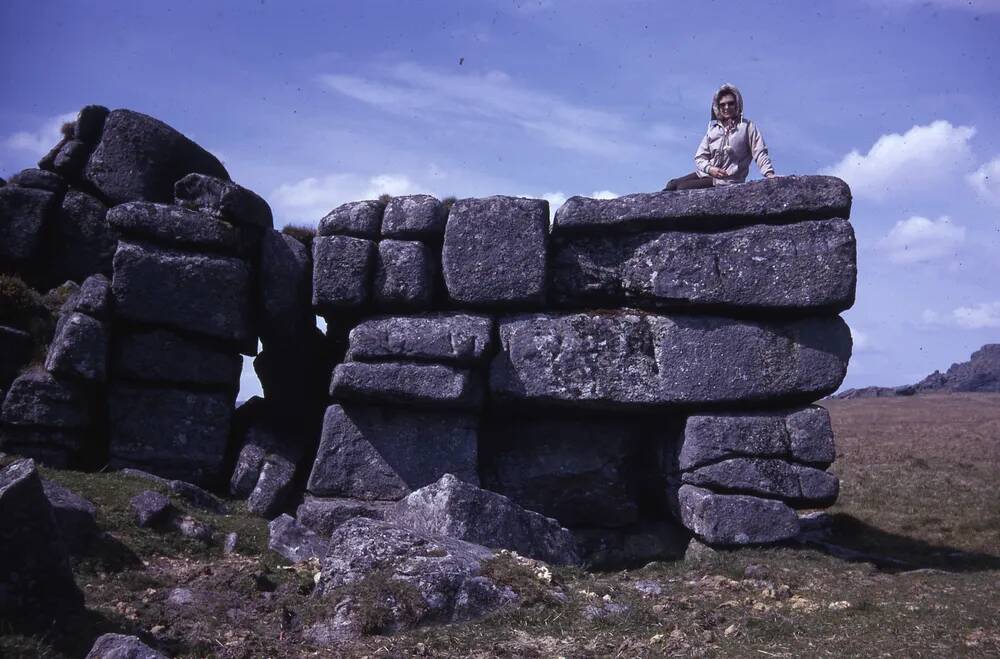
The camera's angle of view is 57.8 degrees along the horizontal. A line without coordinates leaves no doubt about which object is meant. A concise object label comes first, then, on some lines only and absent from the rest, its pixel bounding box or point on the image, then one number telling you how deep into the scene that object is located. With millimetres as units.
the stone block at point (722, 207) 13641
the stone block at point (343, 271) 14375
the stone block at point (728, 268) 13477
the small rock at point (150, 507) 11211
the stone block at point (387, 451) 14133
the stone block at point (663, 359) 13664
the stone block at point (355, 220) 14672
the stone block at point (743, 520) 13109
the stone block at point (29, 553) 7305
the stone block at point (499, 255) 14086
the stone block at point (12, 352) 14336
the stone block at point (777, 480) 13383
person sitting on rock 14812
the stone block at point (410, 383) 13789
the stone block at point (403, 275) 14281
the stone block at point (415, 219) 14508
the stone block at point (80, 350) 13727
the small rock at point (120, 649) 6637
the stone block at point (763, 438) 13508
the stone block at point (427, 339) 13875
